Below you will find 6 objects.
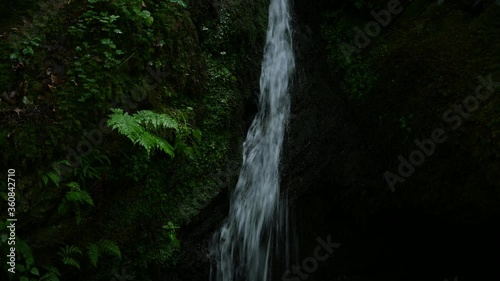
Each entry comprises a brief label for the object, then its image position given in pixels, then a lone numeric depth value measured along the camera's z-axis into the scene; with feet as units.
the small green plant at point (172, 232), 15.78
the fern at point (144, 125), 13.41
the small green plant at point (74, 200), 13.14
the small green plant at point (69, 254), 12.97
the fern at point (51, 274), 12.55
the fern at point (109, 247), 13.82
